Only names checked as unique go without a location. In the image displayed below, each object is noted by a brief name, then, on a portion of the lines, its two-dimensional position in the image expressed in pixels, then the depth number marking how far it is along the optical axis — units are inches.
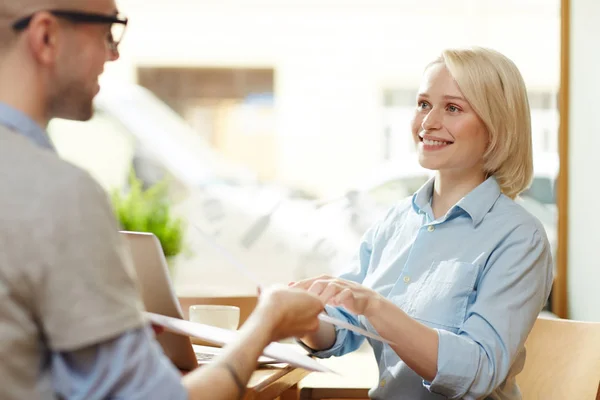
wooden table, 93.1
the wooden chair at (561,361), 109.0
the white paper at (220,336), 85.2
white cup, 107.1
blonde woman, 97.3
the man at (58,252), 73.1
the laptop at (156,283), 98.2
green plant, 177.0
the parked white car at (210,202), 184.2
